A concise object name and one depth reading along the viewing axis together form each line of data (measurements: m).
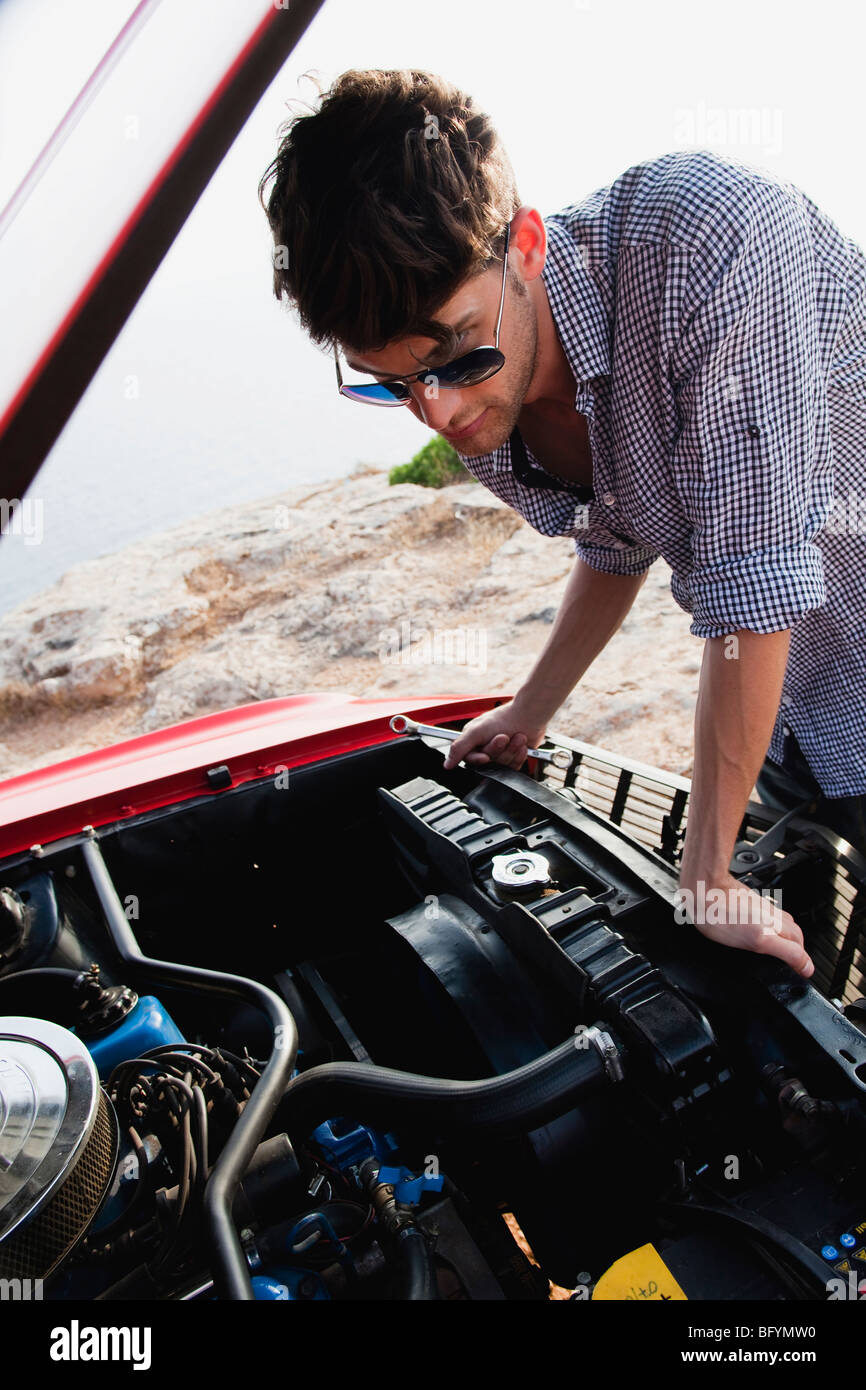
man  1.14
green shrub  7.31
